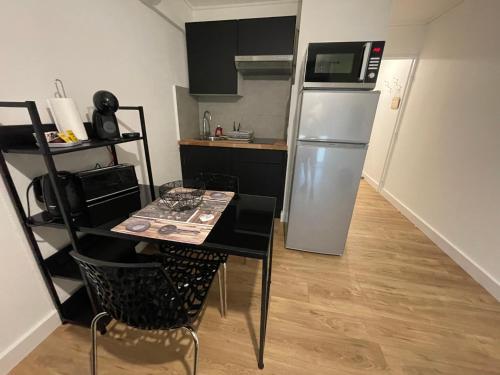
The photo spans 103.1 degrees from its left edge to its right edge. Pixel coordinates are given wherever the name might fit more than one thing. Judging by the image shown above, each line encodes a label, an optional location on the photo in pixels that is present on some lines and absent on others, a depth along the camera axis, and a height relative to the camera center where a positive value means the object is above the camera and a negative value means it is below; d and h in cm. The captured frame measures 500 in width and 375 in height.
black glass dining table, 82 -50
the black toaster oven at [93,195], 99 -42
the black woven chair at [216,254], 130 -85
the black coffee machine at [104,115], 110 -1
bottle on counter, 265 -17
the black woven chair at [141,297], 68 -67
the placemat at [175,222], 88 -50
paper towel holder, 110 +12
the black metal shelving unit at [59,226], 84 -53
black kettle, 97 -39
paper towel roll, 99 -1
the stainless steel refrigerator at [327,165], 150 -34
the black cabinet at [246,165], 230 -53
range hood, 204 +58
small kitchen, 204 +22
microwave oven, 141 +41
